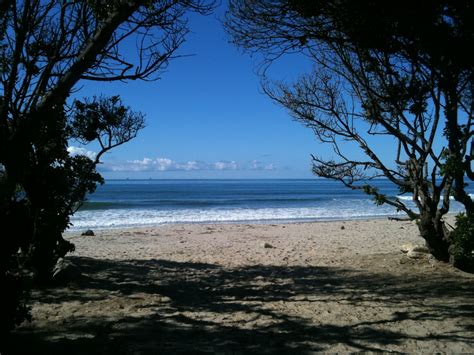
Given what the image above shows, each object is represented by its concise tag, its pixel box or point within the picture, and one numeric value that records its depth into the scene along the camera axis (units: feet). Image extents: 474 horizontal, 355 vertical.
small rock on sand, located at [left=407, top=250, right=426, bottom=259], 27.25
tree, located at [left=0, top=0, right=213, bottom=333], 10.70
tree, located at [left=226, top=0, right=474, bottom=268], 15.96
